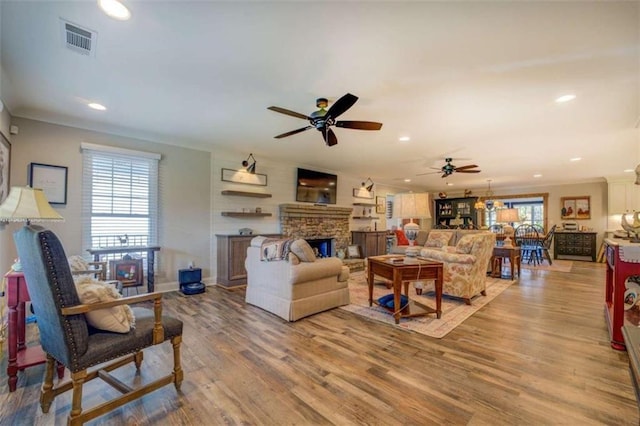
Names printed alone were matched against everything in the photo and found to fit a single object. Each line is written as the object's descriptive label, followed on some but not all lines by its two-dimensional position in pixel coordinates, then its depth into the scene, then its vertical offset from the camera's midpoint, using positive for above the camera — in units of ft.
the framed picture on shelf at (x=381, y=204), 29.81 +1.31
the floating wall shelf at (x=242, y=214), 17.75 +0.06
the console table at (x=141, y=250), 12.61 -1.74
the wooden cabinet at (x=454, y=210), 37.01 +1.00
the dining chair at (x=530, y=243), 25.63 -2.27
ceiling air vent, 6.63 +4.29
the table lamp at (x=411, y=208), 12.26 +0.38
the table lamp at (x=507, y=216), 21.54 +0.15
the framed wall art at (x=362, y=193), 26.99 +2.23
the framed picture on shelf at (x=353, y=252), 23.91 -3.03
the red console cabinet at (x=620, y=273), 8.39 -1.63
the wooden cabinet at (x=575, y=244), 27.94 -2.59
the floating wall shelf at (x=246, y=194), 17.71 +1.38
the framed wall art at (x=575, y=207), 29.50 +1.22
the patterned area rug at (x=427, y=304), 10.34 -4.00
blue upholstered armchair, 4.91 -2.14
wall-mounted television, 21.85 +2.32
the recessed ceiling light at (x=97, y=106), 10.90 +4.20
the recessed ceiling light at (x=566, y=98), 9.98 +4.31
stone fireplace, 20.54 -0.56
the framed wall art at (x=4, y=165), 9.89 +1.73
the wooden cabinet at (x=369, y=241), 25.12 -2.26
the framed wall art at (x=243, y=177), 17.97 +2.51
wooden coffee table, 10.71 -2.25
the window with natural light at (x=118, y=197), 13.25 +0.83
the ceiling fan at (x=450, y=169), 18.93 +3.29
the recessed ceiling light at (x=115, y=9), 5.76 +4.30
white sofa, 10.90 -2.77
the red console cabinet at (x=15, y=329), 6.51 -2.77
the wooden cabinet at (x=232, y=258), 16.34 -2.56
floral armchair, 13.11 -2.22
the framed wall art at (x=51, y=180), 11.73 +1.39
